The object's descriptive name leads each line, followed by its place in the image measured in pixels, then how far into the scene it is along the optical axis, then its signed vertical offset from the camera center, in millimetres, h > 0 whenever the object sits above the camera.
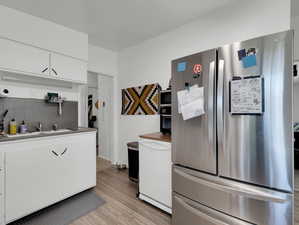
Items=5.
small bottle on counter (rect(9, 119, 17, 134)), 2193 -178
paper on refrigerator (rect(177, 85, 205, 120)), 1477 +102
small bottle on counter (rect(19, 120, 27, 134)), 2283 -202
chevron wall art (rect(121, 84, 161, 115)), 3002 +259
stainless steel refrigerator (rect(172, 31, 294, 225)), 1106 -187
